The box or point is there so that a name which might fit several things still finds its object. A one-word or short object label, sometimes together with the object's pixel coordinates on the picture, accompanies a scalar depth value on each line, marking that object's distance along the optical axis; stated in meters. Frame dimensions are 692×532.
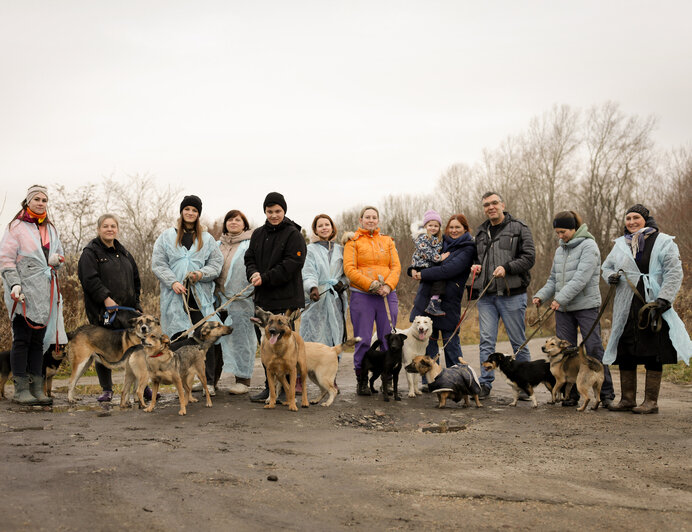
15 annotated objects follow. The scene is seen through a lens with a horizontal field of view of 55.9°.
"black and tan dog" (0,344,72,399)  7.68
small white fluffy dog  8.23
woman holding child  8.69
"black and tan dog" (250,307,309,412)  7.07
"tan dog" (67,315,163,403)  7.52
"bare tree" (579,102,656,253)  38.59
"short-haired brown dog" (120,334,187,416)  6.89
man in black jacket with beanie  7.68
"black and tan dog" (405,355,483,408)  7.50
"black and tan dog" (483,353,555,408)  7.80
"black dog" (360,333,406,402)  7.94
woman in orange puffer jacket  8.42
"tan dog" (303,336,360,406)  7.61
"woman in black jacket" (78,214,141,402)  7.59
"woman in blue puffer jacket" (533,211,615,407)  7.73
